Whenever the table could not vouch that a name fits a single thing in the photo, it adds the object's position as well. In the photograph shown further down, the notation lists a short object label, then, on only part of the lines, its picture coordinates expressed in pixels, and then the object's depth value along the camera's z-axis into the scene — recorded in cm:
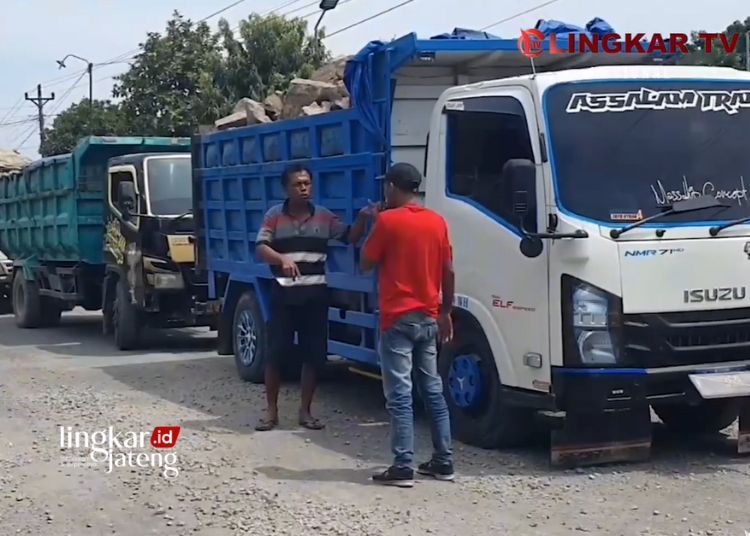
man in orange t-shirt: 660
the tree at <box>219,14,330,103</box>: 2733
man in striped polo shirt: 800
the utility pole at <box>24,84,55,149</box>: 5316
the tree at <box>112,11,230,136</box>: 3166
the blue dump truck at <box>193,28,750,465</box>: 656
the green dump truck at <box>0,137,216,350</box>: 1323
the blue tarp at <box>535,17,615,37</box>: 827
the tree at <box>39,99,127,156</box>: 4156
